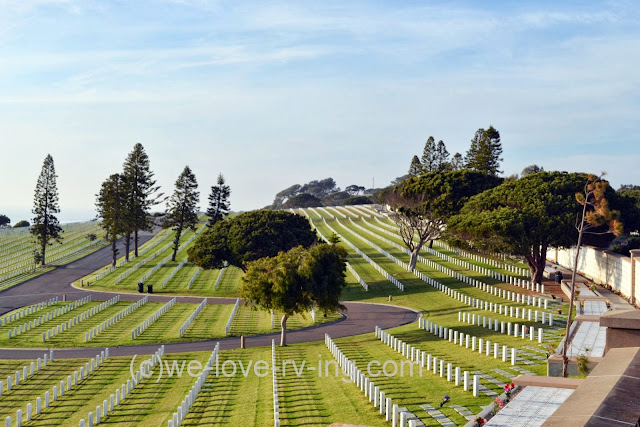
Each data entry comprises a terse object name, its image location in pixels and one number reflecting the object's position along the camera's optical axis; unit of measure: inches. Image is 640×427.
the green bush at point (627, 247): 2219.5
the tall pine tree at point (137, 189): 3508.9
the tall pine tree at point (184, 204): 3622.0
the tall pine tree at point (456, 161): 4655.5
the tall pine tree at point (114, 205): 3457.2
